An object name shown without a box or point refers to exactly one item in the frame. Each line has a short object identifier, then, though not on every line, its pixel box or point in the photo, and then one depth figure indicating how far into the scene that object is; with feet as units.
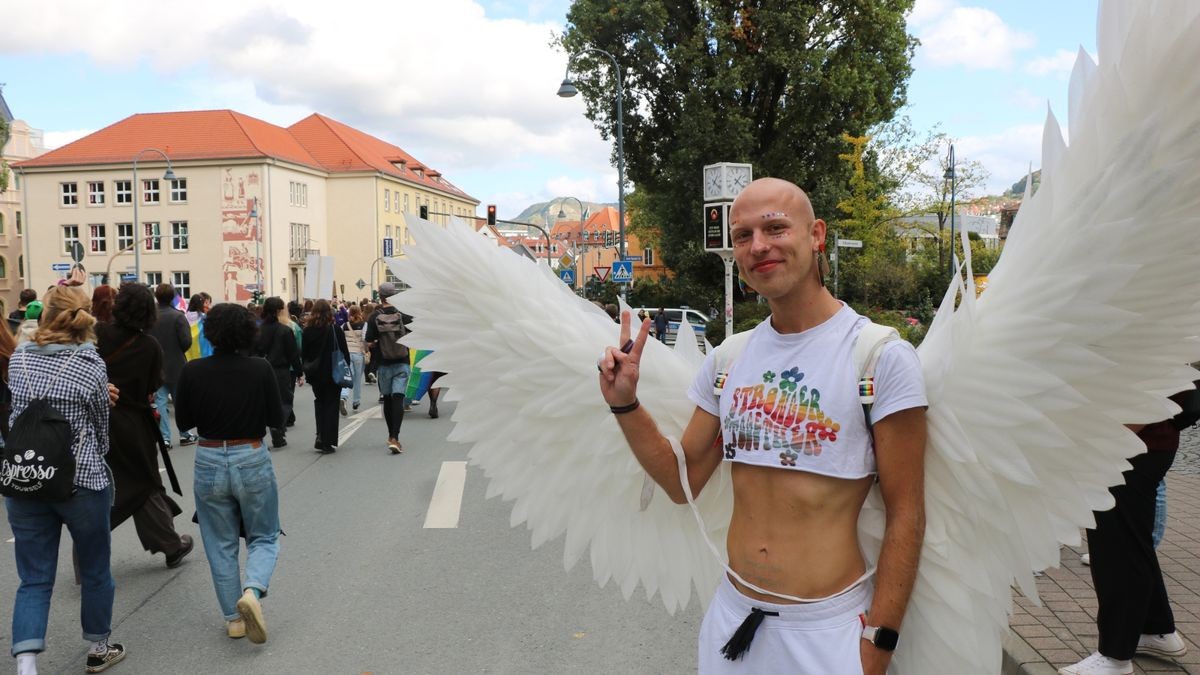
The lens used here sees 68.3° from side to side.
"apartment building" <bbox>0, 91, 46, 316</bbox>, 223.30
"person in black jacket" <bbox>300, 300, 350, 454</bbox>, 34.55
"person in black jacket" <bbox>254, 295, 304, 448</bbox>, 36.09
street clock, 46.01
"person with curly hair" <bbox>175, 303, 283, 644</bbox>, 15.23
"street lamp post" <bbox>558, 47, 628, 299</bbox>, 81.87
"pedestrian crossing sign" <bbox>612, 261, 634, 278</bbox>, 91.66
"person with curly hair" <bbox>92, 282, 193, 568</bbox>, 17.25
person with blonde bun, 12.89
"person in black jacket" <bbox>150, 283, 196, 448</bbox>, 33.01
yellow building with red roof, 189.47
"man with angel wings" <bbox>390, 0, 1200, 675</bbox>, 5.59
